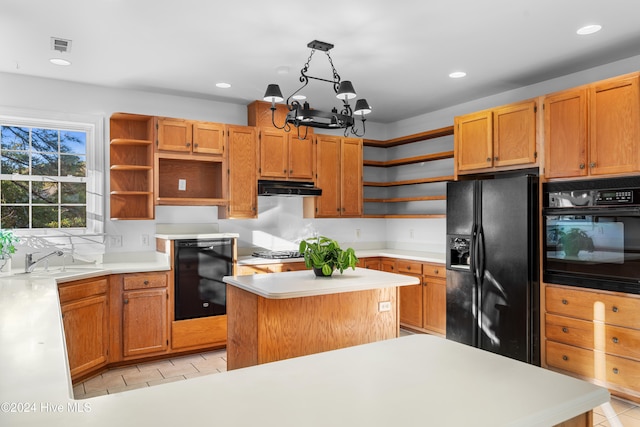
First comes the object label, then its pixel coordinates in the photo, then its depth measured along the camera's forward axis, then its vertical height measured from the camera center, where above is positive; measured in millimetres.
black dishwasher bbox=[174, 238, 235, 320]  4242 -568
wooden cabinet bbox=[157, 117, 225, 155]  4402 +826
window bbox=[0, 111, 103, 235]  4117 +418
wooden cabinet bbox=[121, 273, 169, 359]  4012 -899
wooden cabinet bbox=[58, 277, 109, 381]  3500 -886
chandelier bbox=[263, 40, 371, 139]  2729 +674
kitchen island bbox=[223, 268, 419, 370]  2785 -646
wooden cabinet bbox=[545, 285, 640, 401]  3133 -892
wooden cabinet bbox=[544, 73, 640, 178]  3182 +683
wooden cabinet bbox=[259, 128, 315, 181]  4922 +701
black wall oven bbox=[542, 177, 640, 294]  3160 -117
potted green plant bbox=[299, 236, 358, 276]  3113 -289
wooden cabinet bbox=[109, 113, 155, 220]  4379 +514
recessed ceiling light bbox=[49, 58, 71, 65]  3646 +1295
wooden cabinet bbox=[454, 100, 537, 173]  3844 +744
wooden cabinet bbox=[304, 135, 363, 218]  5344 +483
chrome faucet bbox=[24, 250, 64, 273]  3672 -386
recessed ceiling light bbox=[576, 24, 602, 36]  3029 +1313
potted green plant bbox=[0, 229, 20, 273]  3537 -263
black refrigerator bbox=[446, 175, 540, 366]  3686 -426
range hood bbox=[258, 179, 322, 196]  4770 +317
